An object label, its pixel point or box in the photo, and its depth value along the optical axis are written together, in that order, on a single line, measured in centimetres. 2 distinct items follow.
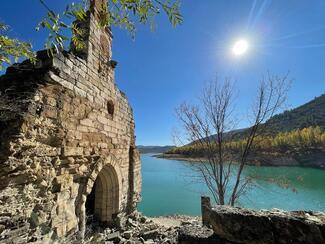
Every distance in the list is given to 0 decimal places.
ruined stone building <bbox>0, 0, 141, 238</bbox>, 279
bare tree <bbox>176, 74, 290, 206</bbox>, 799
